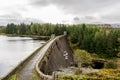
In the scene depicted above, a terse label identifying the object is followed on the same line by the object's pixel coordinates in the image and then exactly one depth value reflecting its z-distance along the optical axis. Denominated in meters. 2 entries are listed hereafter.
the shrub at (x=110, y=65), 65.60
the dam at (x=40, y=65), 26.35
